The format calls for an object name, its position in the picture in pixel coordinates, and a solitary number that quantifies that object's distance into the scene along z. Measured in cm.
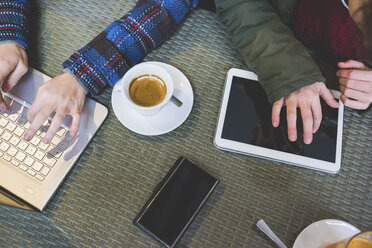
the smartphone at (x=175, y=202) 52
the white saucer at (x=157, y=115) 59
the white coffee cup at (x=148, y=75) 56
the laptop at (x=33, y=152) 55
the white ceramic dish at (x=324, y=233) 53
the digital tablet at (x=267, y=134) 58
